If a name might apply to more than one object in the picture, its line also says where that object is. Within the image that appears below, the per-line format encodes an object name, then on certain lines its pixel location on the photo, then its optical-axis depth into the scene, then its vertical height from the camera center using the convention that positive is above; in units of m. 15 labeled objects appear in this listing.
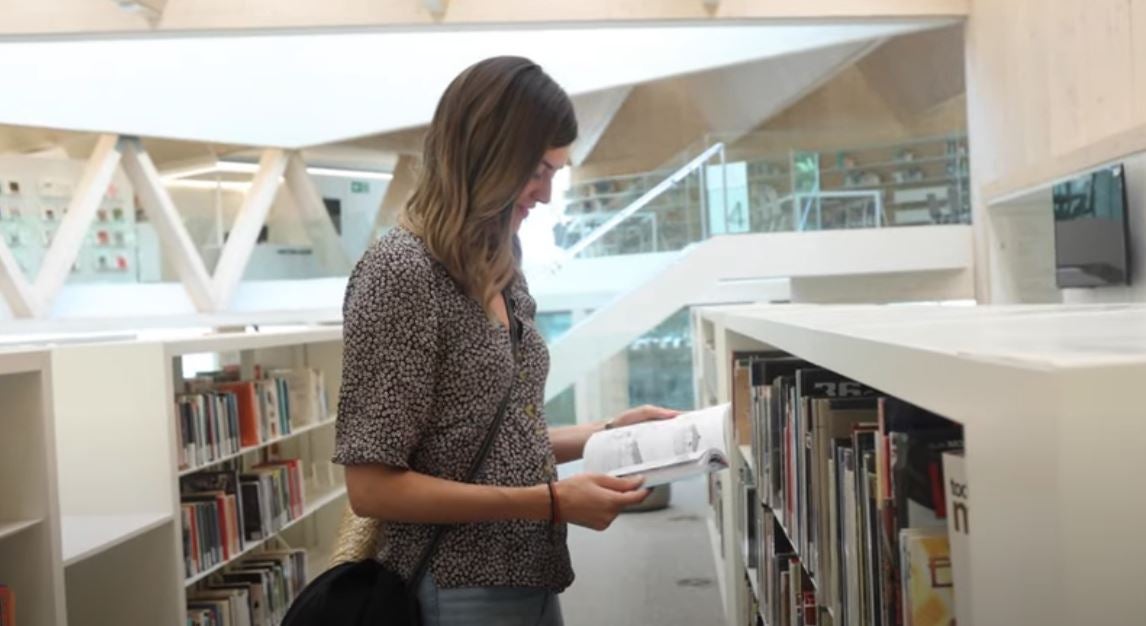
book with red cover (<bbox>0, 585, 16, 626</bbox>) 2.99 -0.73
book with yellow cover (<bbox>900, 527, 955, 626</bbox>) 1.20 -0.32
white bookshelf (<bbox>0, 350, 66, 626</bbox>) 3.17 -0.46
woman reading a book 1.52 -0.09
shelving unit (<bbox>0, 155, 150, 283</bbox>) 12.48 +1.37
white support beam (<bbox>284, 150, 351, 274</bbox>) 15.75 +1.50
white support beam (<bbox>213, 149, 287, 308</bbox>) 14.87 +1.37
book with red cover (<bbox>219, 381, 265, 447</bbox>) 5.28 -0.41
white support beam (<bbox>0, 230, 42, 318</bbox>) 11.98 +0.53
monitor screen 6.62 +0.31
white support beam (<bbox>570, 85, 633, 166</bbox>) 16.16 +2.91
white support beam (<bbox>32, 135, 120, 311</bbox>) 12.48 +1.34
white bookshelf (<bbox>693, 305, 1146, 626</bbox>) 0.77 -0.13
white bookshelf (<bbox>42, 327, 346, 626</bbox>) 4.34 -0.55
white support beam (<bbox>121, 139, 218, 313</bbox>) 13.72 +1.35
